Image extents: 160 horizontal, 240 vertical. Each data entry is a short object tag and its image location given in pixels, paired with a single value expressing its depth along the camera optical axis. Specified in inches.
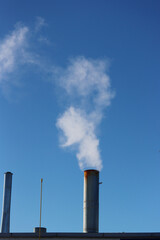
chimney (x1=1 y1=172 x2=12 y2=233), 1289.4
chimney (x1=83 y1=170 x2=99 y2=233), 1043.9
